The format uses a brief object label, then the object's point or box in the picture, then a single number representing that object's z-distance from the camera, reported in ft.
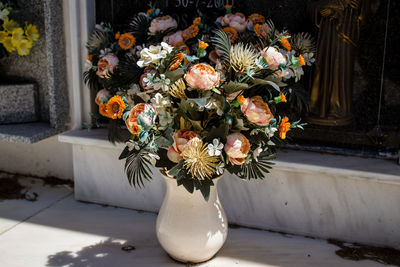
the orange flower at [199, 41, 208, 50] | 5.73
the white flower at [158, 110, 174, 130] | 5.77
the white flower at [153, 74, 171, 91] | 5.65
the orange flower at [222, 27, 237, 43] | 7.09
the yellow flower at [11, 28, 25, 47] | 9.37
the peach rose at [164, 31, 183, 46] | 7.32
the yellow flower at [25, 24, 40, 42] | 9.55
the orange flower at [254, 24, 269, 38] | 6.89
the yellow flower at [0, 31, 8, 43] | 9.41
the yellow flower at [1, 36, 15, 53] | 9.44
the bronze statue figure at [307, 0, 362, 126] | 7.59
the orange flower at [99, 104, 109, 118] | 6.17
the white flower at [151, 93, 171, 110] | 5.75
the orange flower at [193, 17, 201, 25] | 7.40
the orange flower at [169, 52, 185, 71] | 5.81
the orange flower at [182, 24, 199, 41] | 7.25
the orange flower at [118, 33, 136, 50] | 7.74
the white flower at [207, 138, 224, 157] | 5.53
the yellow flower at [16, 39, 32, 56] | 9.43
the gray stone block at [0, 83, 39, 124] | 9.82
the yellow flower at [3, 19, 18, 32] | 9.41
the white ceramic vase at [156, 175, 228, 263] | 6.46
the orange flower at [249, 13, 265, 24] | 7.55
